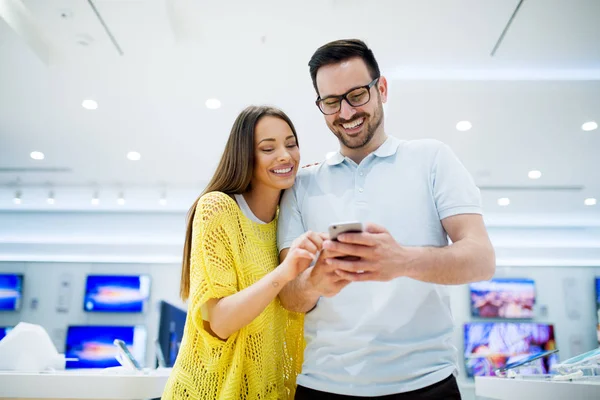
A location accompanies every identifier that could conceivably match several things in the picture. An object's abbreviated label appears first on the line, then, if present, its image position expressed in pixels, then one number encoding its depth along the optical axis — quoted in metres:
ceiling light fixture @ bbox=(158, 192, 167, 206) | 8.10
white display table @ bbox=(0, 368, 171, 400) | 2.33
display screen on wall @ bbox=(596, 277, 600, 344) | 8.95
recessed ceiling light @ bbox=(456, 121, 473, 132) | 5.48
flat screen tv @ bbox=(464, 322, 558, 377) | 8.56
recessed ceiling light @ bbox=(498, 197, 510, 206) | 8.09
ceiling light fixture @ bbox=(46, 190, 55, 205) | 8.15
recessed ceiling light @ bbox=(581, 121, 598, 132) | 5.44
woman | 1.31
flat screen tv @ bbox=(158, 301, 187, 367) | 3.71
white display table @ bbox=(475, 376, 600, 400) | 1.96
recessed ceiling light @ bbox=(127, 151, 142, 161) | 6.56
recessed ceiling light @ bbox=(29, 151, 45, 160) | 6.69
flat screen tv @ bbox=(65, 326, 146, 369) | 8.63
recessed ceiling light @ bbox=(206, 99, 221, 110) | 5.18
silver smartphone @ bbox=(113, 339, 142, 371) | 3.01
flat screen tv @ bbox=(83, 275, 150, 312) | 8.87
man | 1.22
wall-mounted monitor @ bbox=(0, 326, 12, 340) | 9.05
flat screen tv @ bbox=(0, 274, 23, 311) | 9.12
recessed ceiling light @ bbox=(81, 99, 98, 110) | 5.21
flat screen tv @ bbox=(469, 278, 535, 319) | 8.87
